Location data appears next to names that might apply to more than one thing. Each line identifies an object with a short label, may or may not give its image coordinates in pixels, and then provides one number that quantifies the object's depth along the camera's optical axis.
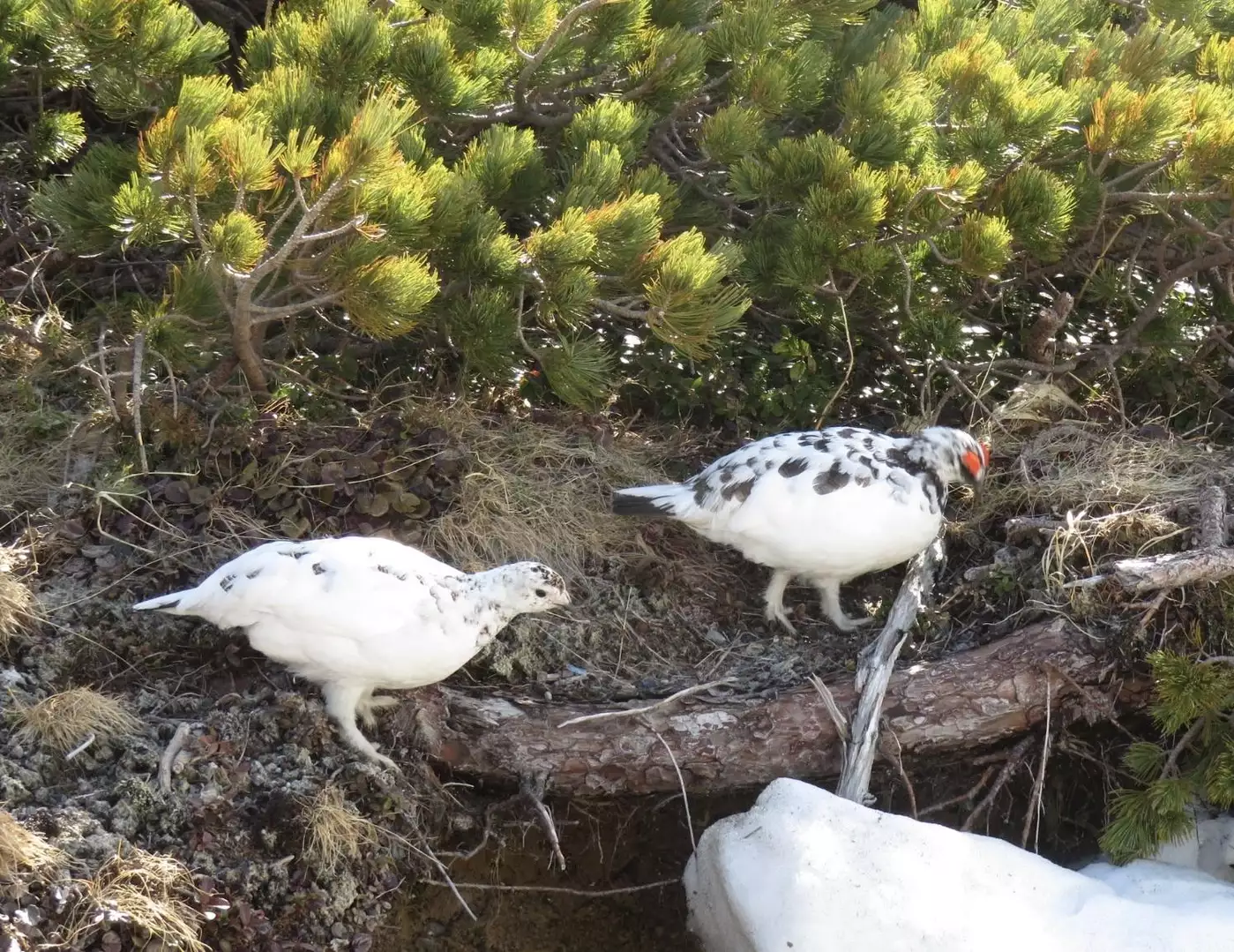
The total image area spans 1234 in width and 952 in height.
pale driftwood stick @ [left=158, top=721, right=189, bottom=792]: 2.46
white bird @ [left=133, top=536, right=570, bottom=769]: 2.55
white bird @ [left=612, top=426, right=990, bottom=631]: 3.11
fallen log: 2.78
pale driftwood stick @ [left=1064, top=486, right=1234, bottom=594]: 2.80
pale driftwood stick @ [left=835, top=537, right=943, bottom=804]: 2.75
